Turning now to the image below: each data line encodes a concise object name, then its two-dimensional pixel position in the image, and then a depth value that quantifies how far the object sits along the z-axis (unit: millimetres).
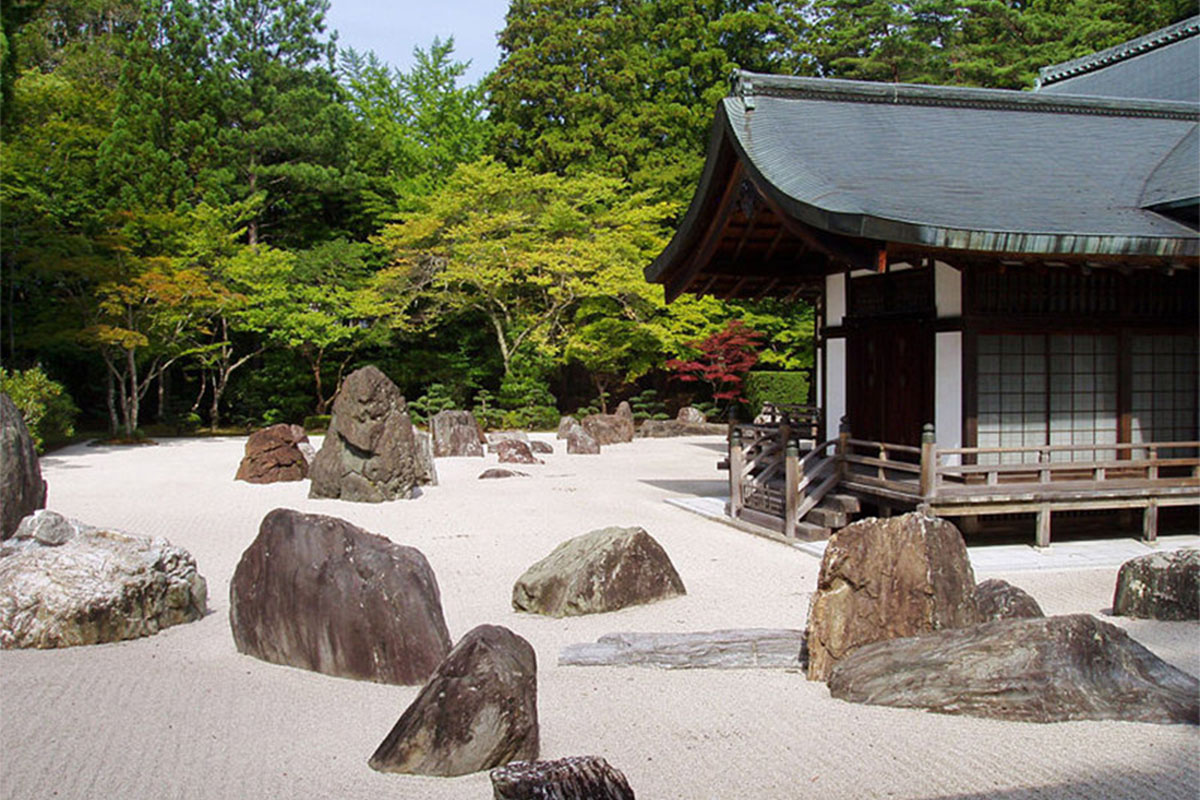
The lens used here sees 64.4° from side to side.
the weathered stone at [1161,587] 6273
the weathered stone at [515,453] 16797
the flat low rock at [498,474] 14812
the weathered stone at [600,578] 6922
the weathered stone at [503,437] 18464
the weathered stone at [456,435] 18281
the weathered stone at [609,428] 21141
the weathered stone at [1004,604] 5707
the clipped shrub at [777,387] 25688
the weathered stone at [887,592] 5199
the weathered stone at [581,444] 18719
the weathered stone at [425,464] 13586
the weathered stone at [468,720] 3936
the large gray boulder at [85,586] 5902
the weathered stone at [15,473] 7625
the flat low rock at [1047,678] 4352
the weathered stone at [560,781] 3104
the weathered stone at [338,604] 5227
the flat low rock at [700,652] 5516
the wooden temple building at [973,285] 8570
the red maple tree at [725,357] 24562
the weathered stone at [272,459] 14094
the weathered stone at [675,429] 23312
